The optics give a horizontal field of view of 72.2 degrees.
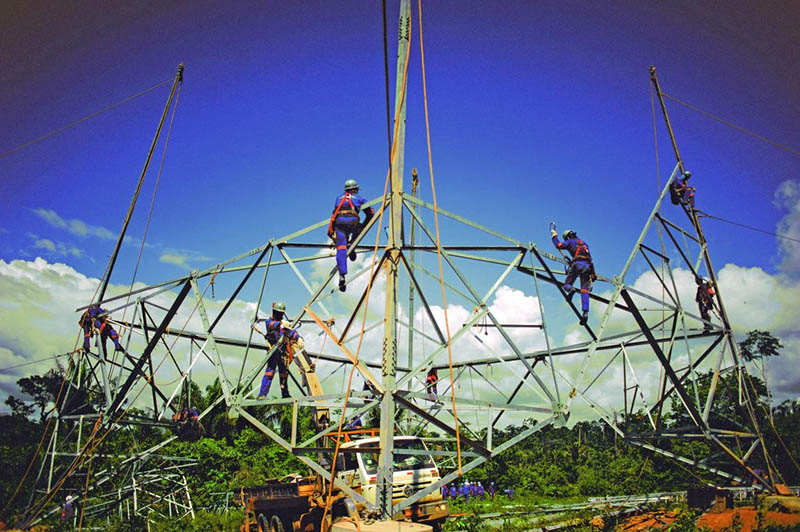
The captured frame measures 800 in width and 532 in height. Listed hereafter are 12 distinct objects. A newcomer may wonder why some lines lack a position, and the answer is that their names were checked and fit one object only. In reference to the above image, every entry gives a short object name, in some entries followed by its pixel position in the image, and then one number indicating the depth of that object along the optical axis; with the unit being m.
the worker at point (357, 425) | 14.14
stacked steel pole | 8.80
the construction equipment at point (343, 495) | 11.13
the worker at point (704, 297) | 15.94
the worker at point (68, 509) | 15.47
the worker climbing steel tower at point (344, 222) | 11.51
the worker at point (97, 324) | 15.16
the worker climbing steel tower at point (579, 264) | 13.38
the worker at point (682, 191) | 16.48
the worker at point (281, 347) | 12.96
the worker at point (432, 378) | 19.03
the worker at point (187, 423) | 15.33
